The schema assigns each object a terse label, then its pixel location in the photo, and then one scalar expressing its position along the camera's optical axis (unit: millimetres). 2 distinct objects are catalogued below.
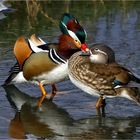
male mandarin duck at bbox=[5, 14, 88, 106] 13789
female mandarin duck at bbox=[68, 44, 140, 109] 12547
